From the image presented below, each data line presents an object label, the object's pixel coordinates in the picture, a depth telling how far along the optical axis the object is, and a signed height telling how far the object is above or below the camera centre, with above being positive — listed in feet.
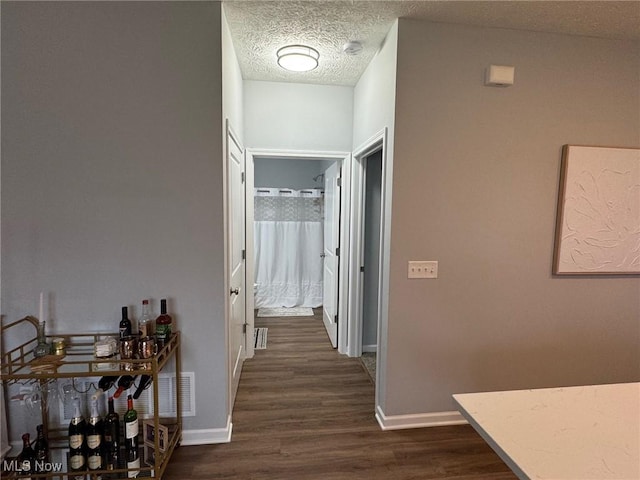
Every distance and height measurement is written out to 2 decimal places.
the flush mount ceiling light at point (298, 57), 7.72 +3.81
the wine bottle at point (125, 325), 6.01 -1.95
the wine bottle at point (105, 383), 5.92 -2.96
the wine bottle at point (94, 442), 5.56 -3.77
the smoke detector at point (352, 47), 7.64 +4.06
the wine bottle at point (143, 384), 5.92 -3.02
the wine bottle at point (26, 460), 5.44 -4.04
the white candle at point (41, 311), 6.04 -1.72
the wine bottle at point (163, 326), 6.13 -2.01
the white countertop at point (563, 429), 2.81 -2.01
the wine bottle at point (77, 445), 5.54 -3.81
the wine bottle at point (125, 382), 5.72 -2.89
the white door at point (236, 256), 7.56 -0.99
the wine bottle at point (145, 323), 6.08 -1.96
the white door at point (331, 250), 11.54 -1.08
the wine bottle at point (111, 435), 5.84 -3.87
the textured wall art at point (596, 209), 7.30 +0.36
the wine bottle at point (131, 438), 5.58 -3.72
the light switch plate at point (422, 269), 7.16 -1.00
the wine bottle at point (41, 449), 5.58 -4.02
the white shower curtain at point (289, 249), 16.21 -1.41
